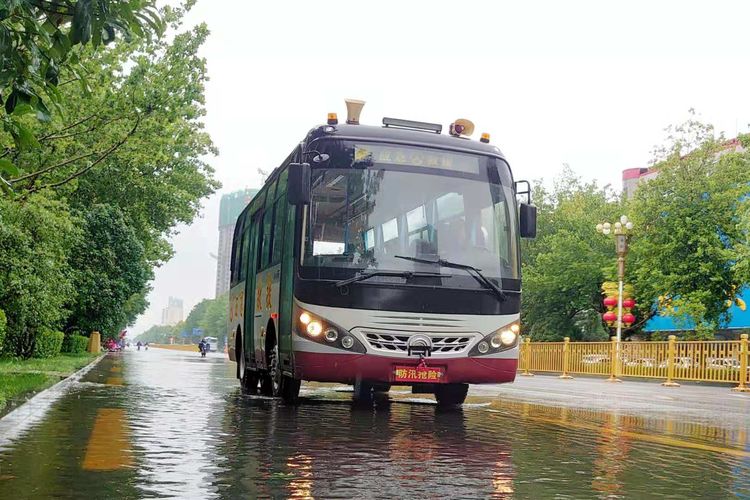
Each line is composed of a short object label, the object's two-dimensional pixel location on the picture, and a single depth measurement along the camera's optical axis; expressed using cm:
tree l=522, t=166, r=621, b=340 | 5531
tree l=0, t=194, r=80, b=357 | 2055
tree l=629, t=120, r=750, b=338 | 4125
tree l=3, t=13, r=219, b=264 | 1934
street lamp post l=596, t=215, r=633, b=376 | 3491
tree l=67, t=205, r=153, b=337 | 4109
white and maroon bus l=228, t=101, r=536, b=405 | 1158
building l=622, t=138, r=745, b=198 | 10372
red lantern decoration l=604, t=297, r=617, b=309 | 4366
